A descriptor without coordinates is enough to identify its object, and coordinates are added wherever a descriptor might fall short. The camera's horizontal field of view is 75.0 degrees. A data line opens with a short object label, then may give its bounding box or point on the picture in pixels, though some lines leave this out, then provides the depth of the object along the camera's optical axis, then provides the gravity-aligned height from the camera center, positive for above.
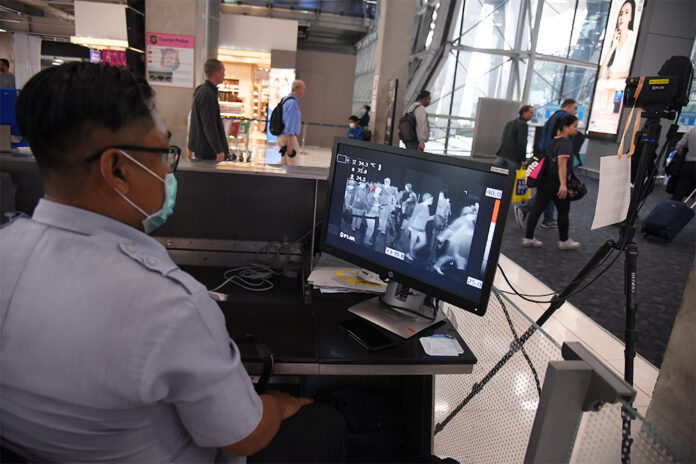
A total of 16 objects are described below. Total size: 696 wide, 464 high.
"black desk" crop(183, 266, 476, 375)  1.19 -0.59
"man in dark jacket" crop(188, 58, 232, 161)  4.44 -0.04
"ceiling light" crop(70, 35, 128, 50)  9.91 +1.39
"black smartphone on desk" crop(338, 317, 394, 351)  1.27 -0.57
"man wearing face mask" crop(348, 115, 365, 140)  10.18 +0.03
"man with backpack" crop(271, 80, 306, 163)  6.80 +0.09
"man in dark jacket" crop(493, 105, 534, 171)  6.31 +0.08
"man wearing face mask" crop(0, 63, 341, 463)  0.71 -0.33
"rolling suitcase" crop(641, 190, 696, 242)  5.47 -0.71
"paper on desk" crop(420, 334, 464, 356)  1.26 -0.57
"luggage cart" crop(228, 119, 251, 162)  8.23 -0.21
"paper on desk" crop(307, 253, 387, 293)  1.63 -0.54
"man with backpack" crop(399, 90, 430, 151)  6.96 +0.18
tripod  1.77 -0.29
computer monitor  1.21 -0.25
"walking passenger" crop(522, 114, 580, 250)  4.38 -0.34
